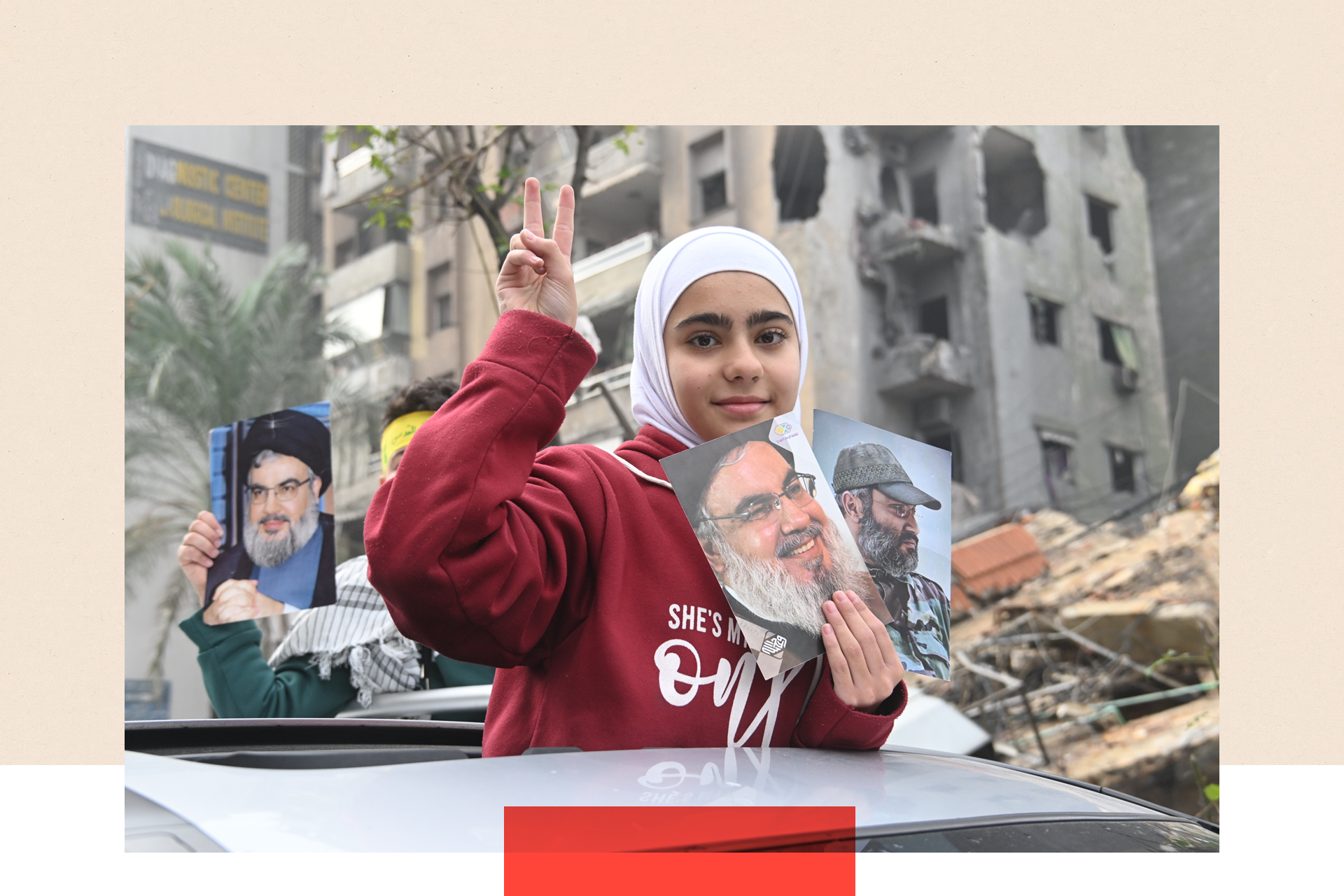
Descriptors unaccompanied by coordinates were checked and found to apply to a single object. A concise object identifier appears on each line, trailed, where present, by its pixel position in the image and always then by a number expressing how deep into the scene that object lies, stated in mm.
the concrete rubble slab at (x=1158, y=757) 9641
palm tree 16719
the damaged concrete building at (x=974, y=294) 15297
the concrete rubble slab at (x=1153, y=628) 11359
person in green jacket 2877
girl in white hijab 1386
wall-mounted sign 24922
